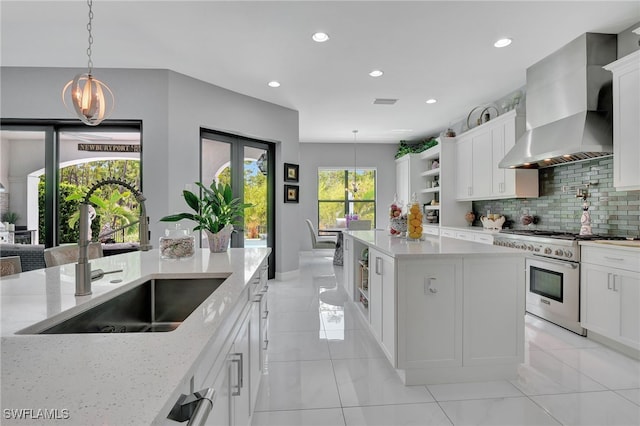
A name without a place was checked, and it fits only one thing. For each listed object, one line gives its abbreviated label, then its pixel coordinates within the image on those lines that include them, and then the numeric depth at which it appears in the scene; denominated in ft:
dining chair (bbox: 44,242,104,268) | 7.14
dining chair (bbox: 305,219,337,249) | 21.24
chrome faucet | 3.54
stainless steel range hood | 10.03
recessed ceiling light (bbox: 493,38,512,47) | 10.44
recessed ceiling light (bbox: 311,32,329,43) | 10.21
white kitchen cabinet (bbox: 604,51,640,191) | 8.73
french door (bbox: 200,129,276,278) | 15.46
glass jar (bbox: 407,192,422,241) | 9.01
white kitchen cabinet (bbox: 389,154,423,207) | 23.52
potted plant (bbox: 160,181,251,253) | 6.99
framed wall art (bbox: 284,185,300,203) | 18.15
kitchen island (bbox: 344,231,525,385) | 6.98
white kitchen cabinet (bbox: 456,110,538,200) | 13.94
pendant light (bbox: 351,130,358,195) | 27.02
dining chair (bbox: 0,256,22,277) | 5.44
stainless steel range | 9.98
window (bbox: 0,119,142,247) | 13.10
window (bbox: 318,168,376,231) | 27.25
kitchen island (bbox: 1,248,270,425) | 1.61
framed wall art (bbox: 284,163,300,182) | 18.14
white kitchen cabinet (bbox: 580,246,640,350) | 8.29
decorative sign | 13.71
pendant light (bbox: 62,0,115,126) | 8.04
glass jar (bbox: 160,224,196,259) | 6.19
